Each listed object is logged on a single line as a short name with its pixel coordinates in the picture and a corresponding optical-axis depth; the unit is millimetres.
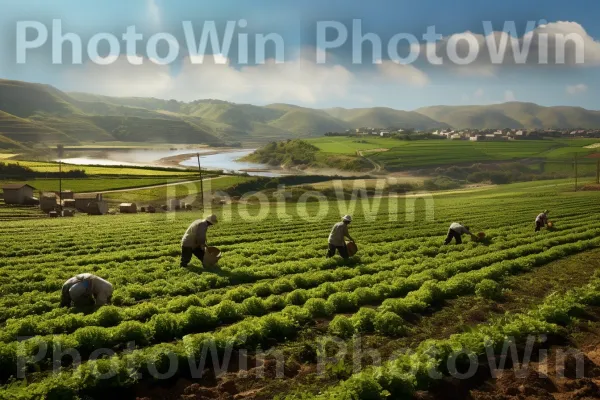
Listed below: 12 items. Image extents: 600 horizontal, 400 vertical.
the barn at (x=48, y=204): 58250
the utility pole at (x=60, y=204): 57681
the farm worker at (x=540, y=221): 27891
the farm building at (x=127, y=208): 58750
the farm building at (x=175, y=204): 63525
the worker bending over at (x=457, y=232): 23391
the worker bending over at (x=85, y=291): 12570
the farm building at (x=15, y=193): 63094
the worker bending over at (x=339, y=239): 19250
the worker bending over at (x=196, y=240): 17500
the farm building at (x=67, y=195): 66562
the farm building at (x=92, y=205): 57531
